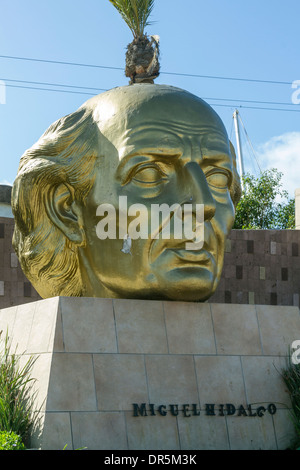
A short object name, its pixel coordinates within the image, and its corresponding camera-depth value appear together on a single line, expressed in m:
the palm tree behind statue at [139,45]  19.86
